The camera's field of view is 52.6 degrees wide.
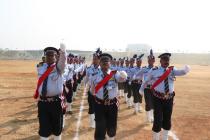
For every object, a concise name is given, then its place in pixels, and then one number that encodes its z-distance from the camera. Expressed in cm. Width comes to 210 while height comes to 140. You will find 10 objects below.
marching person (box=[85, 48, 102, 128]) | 687
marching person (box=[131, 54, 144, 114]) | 966
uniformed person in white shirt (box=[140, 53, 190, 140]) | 600
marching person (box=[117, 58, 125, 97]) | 1235
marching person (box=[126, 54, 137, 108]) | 1052
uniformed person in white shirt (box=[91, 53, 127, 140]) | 504
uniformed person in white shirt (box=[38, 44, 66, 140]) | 494
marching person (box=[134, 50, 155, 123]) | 845
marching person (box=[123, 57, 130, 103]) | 1138
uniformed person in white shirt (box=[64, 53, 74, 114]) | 885
